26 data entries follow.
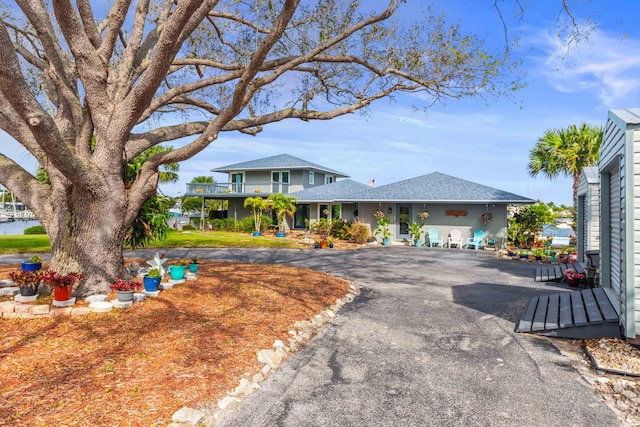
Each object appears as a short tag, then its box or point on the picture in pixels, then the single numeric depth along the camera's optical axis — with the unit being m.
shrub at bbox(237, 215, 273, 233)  28.31
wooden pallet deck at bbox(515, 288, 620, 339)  5.93
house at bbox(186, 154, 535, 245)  21.45
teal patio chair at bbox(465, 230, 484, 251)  21.22
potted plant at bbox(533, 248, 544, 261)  17.03
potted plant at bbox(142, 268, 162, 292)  7.24
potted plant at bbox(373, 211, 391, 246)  23.19
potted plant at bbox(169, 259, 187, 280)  8.41
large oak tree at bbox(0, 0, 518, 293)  5.91
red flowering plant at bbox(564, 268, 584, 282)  10.83
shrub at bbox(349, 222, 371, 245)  22.94
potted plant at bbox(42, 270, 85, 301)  6.01
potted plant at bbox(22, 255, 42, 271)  7.73
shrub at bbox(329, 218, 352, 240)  24.03
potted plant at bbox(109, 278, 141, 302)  6.37
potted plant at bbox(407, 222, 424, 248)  22.53
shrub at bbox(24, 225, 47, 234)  27.09
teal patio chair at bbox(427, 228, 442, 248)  22.14
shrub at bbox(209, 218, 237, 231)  30.32
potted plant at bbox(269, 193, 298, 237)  25.20
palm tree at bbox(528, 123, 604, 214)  18.61
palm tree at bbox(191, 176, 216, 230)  43.52
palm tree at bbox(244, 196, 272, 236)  26.16
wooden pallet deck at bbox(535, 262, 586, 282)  11.67
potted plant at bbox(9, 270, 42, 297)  6.24
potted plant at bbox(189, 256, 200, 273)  9.46
